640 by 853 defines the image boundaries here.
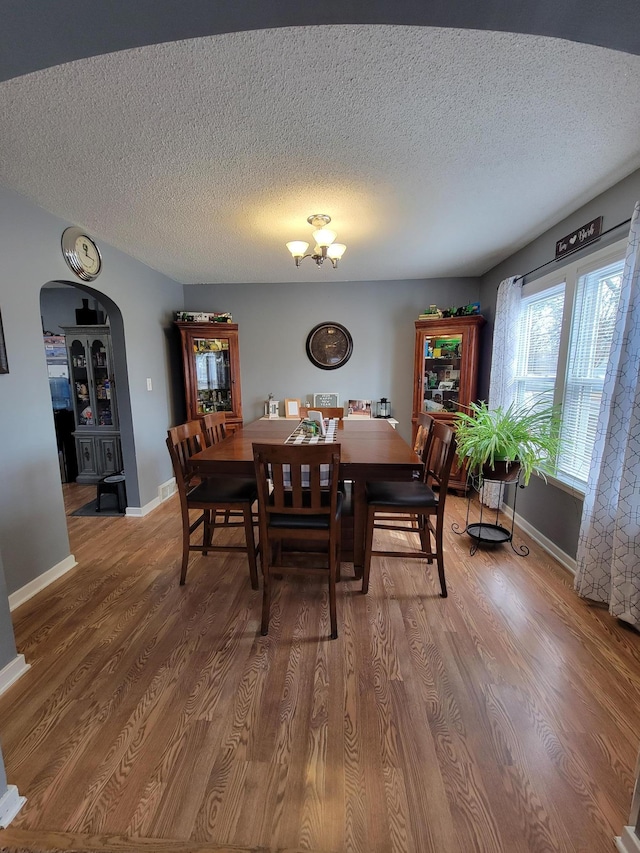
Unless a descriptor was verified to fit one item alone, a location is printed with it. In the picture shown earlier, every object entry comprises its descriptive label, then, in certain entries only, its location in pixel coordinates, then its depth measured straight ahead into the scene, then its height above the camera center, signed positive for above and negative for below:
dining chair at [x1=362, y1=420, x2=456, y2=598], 1.98 -0.76
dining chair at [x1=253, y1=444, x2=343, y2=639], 1.56 -0.67
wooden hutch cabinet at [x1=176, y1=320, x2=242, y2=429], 3.89 +0.00
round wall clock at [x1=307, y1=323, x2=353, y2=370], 4.20 +0.30
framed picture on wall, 1.92 +0.05
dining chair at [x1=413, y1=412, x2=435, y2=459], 2.48 -0.47
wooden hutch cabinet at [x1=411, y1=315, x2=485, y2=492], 3.61 +0.03
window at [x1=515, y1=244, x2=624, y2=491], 2.13 +0.19
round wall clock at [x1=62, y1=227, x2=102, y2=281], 2.41 +0.84
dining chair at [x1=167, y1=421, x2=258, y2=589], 2.07 -0.79
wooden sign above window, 2.10 +0.86
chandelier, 2.31 +0.86
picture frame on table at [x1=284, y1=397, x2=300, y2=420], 4.18 -0.47
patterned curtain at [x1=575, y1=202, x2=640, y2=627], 1.75 -0.56
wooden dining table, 1.83 -0.50
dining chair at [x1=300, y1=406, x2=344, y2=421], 3.44 -0.43
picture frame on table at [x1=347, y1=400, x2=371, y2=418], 4.25 -0.48
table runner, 2.31 -0.48
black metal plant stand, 2.60 -1.30
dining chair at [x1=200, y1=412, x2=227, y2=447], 2.67 -0.47
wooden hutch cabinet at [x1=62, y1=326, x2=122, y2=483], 3.96 -0.37
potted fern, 2.38 -0.51
